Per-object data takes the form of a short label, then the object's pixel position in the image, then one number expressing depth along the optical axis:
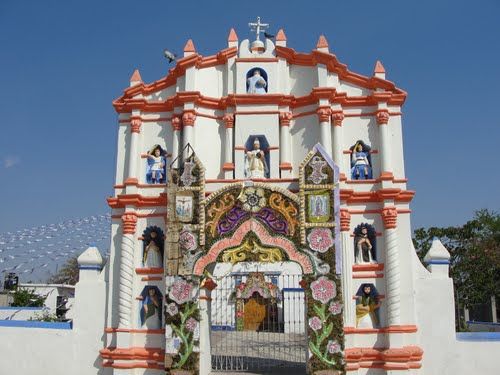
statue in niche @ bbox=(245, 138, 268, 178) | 12.78
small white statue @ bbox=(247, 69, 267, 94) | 13.52
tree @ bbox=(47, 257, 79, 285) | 38.44
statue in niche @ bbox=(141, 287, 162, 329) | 12.24
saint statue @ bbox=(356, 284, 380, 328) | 11.88
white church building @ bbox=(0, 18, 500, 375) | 10.88
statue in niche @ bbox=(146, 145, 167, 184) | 13.09
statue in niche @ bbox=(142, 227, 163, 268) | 12.52
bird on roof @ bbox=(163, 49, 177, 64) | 14.49
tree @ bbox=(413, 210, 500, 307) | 21.83
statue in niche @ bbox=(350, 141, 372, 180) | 12.72
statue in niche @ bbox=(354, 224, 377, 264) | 12.20
